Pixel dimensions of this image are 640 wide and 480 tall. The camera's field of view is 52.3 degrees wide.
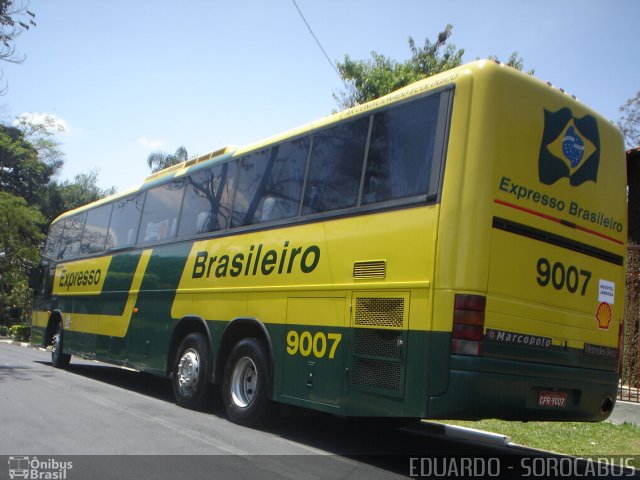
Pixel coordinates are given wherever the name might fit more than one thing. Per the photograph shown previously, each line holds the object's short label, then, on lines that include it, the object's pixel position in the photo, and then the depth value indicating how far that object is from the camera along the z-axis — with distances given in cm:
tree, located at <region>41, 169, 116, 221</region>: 4431
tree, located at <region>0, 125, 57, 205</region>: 3053
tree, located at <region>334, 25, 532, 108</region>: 2042
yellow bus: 559
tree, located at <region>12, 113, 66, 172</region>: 3281
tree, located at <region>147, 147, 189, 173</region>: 4106
